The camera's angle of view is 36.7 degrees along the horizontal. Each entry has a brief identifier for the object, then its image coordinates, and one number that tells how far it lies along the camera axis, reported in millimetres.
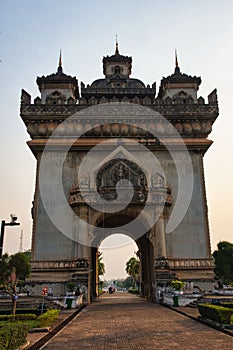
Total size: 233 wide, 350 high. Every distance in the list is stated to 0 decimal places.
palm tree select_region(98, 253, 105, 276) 66938
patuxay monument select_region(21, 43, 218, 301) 26438
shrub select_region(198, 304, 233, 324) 13125
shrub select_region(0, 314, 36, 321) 15133
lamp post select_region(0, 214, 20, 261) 11578
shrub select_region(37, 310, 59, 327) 13641
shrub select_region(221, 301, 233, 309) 15726
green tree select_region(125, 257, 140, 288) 70875
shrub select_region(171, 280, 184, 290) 22188
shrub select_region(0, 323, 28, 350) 7980
